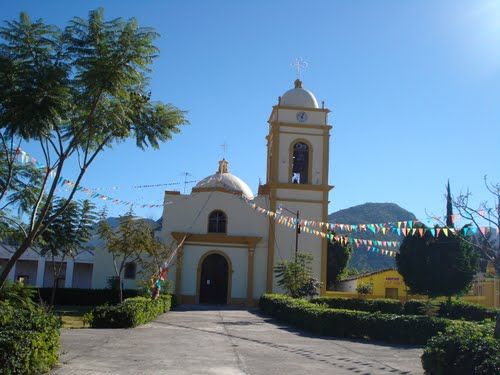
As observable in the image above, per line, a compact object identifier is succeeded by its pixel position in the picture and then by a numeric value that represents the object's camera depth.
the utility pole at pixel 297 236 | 31.06
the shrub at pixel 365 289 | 38.88
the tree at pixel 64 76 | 11.56
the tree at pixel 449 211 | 23.62
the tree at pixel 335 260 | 48.44
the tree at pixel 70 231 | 27.05
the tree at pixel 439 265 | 30.58
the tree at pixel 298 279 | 27.20
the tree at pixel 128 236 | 22.44
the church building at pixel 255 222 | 32.12
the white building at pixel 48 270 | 38.91
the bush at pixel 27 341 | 7.58
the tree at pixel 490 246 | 9.80
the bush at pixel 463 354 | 7.36
